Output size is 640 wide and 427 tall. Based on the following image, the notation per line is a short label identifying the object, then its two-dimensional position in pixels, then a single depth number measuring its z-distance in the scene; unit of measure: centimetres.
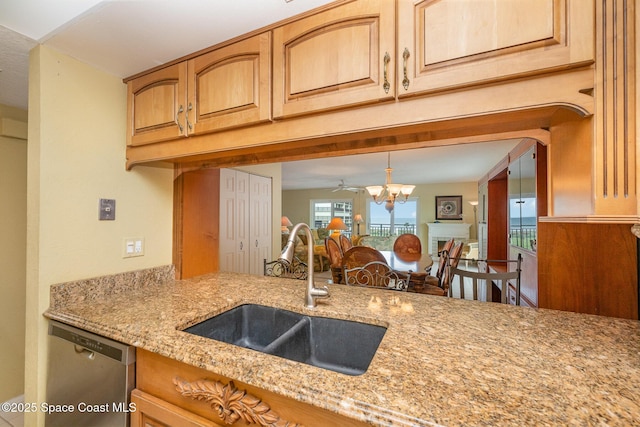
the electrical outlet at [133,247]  158
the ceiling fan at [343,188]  656
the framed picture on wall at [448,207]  747
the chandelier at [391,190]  394
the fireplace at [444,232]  718
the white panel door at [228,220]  375
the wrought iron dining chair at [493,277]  175
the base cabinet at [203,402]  71
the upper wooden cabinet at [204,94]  115
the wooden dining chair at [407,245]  441
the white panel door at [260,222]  433
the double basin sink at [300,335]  108
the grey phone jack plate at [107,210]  147
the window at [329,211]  882
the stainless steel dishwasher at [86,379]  100
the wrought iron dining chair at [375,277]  245
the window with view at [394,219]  808
